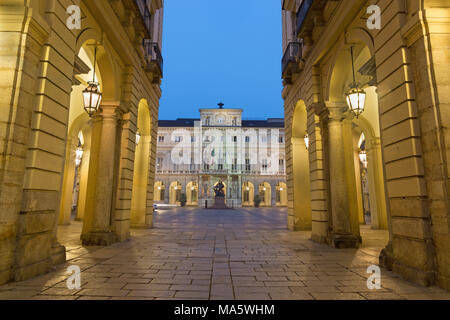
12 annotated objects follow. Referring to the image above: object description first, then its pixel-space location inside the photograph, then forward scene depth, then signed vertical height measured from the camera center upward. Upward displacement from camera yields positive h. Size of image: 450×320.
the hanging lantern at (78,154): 14.60 +2.53
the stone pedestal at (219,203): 38.77 -0.94
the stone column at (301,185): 11.40 +0.60
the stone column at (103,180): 7.73 +0.54
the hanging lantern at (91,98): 6.75 +2.71
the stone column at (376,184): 12.54 +0.75
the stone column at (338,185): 7.56 +0.41
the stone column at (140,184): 11.89 +0.62
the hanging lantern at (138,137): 11.30 +2.83
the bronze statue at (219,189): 47.81 +1.60
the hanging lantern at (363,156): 14.48 +2.49
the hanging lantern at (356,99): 6.68 +2.69
